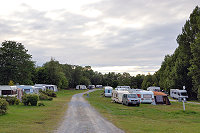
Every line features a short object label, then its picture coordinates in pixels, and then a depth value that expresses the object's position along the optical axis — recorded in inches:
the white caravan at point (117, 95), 1337.4
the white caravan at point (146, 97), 1377.5
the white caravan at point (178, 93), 1880.4
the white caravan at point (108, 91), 2073.1
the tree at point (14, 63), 2266.2
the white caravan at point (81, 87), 4446.4
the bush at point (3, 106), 712.8
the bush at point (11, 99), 1109.1
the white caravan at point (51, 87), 2612.2
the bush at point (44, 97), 1574.8
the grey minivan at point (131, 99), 1195.3
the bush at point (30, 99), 1092.0
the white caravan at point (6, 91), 1278.3
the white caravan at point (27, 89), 1669.5
